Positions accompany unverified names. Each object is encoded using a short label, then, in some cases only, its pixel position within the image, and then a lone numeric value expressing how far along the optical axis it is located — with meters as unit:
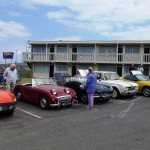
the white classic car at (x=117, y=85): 10.16
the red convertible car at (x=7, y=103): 6.14
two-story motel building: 20.99
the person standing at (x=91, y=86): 7.95
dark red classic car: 7.49
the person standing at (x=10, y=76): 8.89
